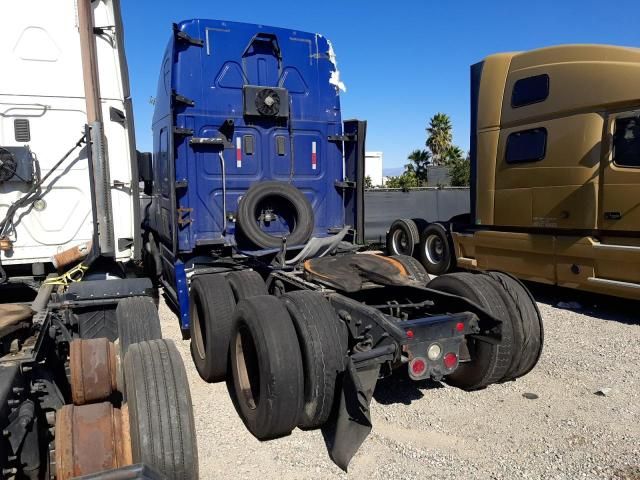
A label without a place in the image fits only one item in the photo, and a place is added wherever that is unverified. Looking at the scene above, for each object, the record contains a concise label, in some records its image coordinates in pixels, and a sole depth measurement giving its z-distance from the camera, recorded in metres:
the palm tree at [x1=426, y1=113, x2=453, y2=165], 43.41
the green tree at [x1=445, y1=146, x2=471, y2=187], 27.88
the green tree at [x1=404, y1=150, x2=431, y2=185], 39.75
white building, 46.88
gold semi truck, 6.61
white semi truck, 3.35
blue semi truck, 3.54
